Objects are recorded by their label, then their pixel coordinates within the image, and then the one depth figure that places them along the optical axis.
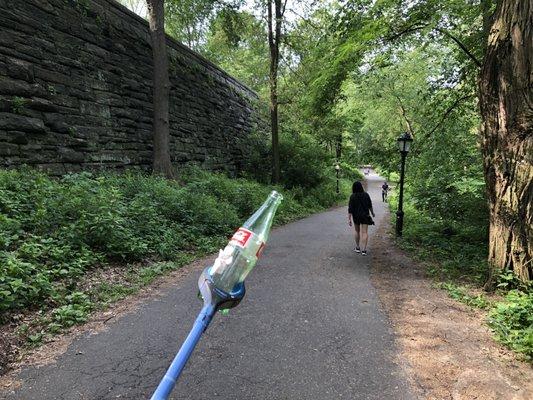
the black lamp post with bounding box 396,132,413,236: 11.68
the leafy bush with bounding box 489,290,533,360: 3.96
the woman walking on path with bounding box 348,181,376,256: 9.03
